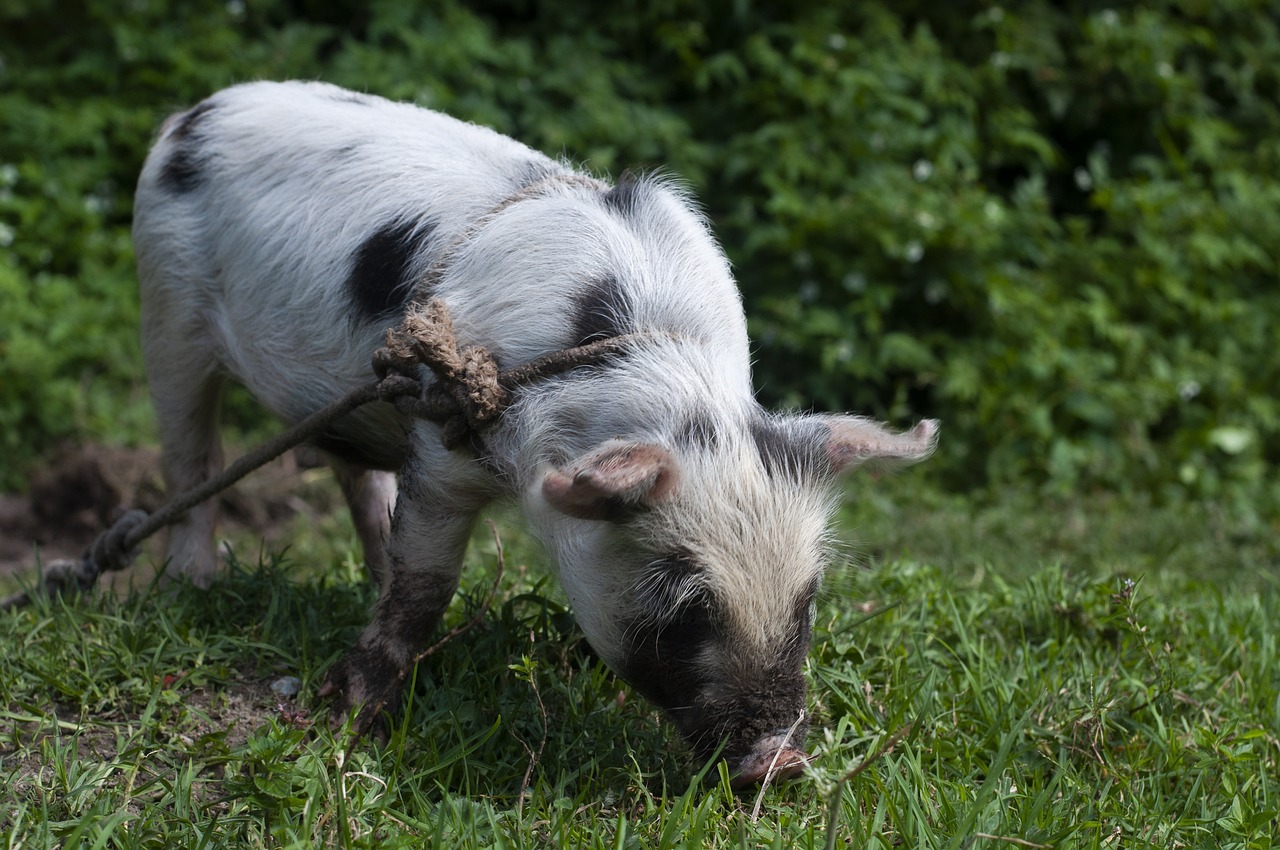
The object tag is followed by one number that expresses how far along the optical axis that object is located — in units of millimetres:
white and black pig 2889
